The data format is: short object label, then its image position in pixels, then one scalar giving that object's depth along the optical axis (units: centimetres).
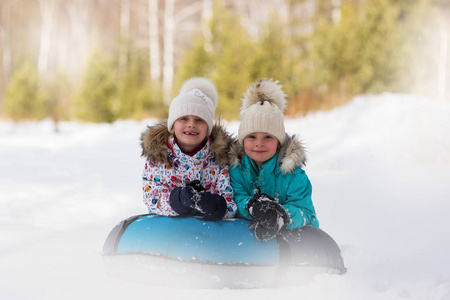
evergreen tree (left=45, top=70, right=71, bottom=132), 1667
